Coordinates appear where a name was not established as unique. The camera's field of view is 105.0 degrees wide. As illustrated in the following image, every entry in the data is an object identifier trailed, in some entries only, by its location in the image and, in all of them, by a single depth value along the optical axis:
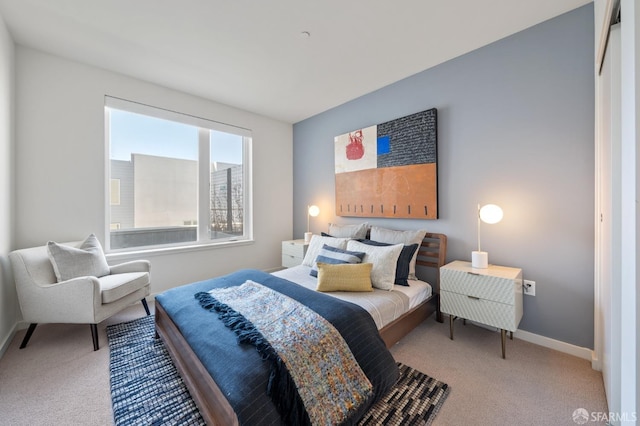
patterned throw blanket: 1.10
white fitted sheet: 1.89
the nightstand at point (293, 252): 3.70
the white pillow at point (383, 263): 2.24
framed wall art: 2.70
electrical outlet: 2.14
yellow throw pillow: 2.14
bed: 1.13
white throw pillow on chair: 2.17
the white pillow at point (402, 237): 2.59
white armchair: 2.03
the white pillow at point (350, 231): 3.09
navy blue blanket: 1.03
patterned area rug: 1.38
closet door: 1.26
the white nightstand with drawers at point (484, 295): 1.92
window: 2.99
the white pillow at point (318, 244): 2.80
